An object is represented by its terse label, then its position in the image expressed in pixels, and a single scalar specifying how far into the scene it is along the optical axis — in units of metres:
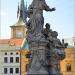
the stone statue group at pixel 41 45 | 11.89
